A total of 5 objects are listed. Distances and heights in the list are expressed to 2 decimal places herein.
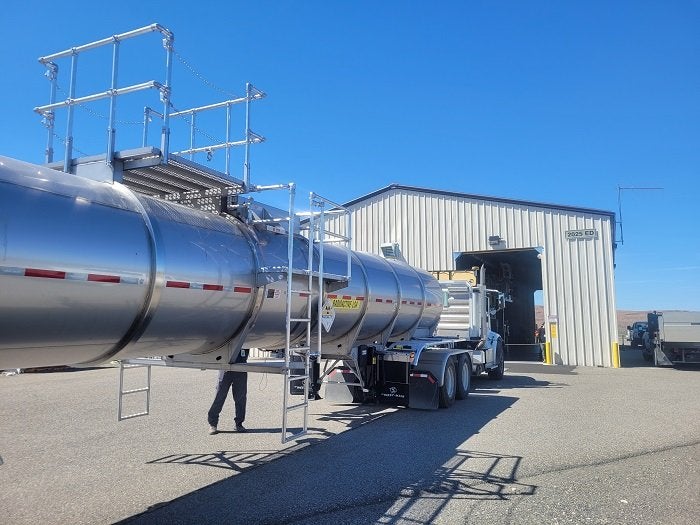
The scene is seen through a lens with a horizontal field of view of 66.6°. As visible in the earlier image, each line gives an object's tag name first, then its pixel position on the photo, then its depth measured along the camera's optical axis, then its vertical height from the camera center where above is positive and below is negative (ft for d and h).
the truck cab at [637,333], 99.40 -1.78
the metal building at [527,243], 64.39 +10.69
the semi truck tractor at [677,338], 62.03 -1.61
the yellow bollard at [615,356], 62.54 -3.67
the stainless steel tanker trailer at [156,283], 12.23 +1.23
